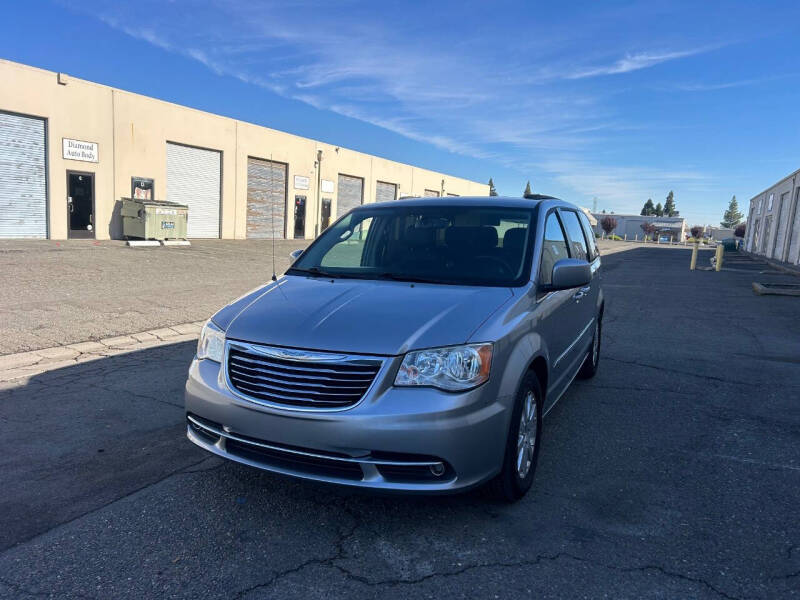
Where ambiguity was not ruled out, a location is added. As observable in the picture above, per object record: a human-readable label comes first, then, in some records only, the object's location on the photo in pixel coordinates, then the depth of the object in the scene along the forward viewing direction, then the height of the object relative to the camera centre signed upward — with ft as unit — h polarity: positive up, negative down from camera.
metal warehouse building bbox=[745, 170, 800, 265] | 103.96 +6.87
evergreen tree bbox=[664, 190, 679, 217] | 584.36 +40.89
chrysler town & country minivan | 8.85 -2.32
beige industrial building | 64.59 +6.82
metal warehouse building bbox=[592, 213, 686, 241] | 384.27 +13.54
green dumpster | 68.49 -0.70
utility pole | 111.07 +2.10
